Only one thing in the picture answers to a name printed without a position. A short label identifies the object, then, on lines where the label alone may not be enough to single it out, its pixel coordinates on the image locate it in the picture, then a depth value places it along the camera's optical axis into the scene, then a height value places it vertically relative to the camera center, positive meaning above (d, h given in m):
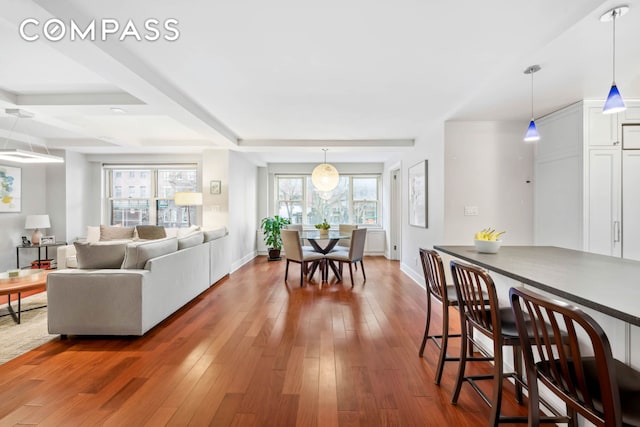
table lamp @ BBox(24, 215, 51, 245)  5.55 -0.26
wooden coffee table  2.89 -0.72
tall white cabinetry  3.27 +0.29
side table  5.47 -0.70
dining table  5.14 -0.61
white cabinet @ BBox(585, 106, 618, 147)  3.27 +0.87
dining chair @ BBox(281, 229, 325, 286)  4.89 -0.68
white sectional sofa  2.81 -0.78
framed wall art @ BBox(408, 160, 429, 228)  4.67 +0.25
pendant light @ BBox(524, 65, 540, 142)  2.63 +0.70
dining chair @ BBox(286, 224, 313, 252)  6.35 -0.35
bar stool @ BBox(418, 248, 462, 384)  2.12 -0.60
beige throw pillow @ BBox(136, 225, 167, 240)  5.27 -0.37
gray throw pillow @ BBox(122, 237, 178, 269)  2.98 -0.42
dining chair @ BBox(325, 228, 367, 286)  4.92 -0.69
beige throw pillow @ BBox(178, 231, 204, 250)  3.85 -0.39
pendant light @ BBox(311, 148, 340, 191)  5.52 +0.61
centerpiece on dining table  5.55 -0.34
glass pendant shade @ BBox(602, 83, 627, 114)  1.97 +0.69
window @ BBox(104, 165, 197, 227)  6.88 +0.36
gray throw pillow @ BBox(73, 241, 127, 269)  2.98 -0.43
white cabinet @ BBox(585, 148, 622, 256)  3.27 +0.08
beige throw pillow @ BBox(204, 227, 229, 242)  4.68 -0.38
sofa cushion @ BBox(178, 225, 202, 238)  5.59 -0.36
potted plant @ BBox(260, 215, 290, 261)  7.18 -0.57
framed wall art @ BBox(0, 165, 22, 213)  5.39 +0.38
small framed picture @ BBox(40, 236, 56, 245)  5.65 -0.55
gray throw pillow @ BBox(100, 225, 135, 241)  5.34 -0.40
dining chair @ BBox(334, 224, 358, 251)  6.46 -0.39
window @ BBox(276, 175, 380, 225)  7.97 +0.21
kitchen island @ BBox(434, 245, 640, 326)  1.11 -0.33
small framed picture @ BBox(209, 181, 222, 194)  5.74 +0.43
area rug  2.62 -1.16
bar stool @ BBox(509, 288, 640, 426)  0.86 -0.56
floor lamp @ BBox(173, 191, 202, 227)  5.80 +0.21
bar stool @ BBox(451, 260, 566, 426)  1.50 -0.63
